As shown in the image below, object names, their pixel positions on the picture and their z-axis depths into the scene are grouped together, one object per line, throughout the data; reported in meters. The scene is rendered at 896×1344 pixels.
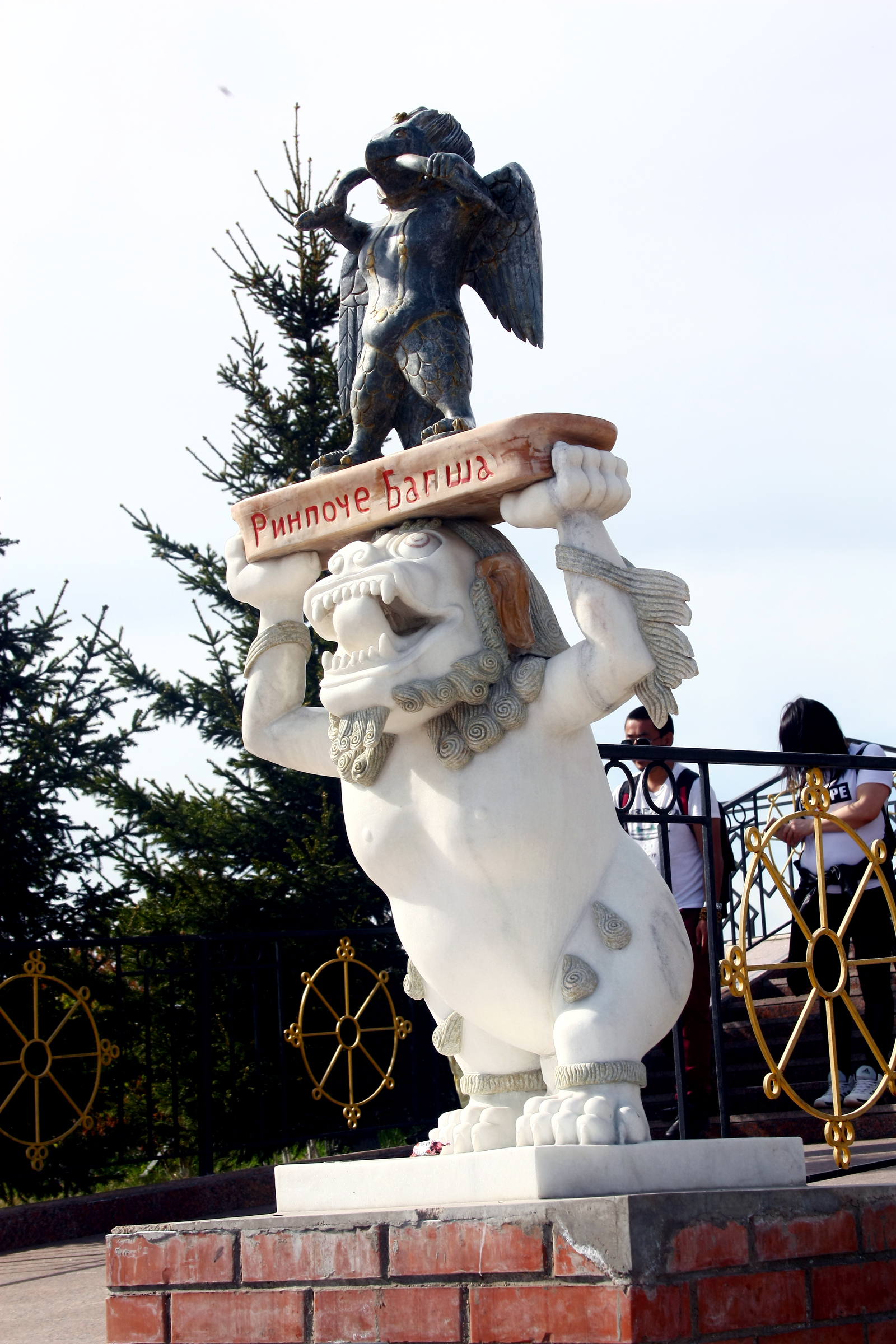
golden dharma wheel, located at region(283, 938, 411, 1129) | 7.36
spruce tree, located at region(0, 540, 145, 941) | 7.65
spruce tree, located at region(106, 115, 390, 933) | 8.45
